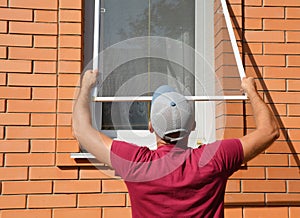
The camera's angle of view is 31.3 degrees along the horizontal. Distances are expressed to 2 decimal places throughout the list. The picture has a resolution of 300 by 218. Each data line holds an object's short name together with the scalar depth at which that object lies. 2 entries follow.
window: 3.33
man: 1.90
